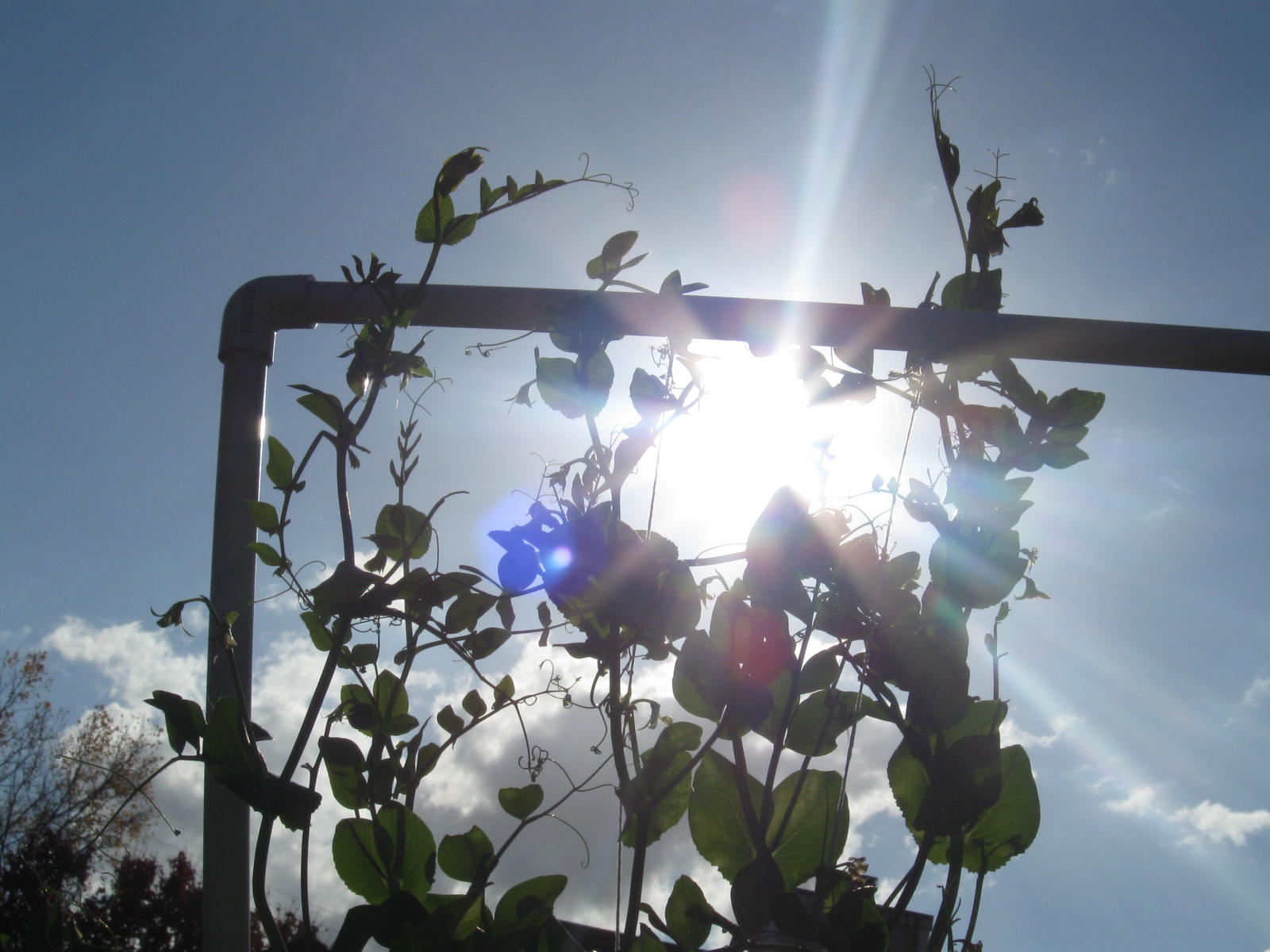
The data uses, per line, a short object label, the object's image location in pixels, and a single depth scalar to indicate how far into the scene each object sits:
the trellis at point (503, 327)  0.73
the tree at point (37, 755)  12.34
